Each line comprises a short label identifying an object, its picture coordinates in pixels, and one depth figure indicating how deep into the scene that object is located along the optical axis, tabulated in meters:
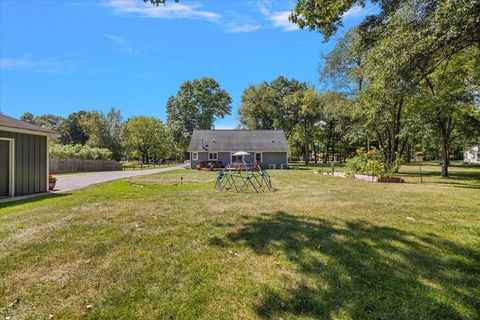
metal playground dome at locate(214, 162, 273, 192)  10.67
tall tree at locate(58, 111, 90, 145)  59.09
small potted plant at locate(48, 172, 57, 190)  11.16
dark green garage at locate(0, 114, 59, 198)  9.00
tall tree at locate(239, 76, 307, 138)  43.97
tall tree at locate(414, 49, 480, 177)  13.55
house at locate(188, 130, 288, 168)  31.19
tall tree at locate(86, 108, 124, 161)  45.16
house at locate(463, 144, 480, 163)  42.09
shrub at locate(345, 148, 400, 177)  13.94
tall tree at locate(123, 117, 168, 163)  46.47
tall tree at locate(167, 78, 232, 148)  51.25
